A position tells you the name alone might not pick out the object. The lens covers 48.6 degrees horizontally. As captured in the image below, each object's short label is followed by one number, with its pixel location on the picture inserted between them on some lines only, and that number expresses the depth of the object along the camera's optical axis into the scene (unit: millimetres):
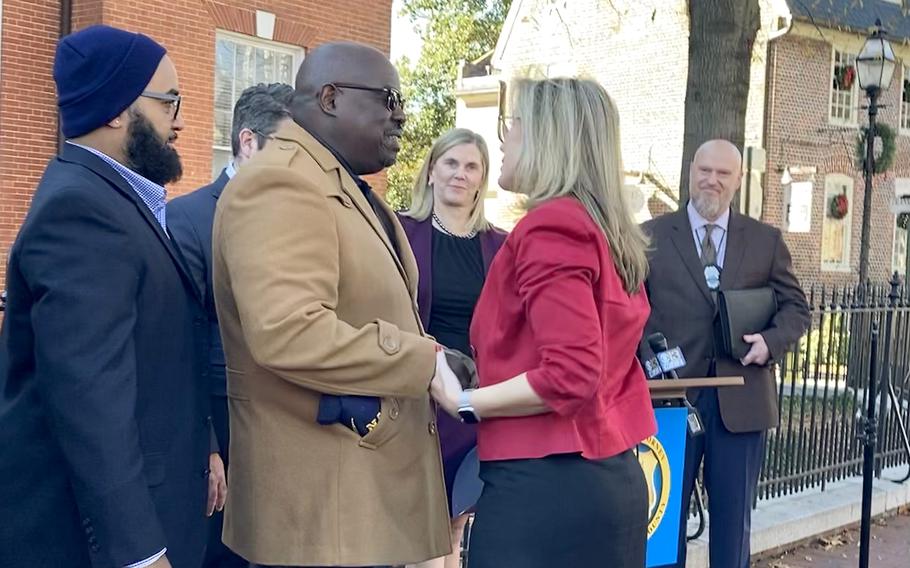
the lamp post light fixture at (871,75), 13203
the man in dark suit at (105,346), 2203
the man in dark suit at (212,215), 3281
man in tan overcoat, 2270
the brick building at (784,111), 23344
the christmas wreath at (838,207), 24725
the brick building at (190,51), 11906
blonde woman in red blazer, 2578
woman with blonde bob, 4164
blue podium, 3795
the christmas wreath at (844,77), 24438
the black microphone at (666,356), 4008
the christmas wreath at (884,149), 21109
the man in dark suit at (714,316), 4730
